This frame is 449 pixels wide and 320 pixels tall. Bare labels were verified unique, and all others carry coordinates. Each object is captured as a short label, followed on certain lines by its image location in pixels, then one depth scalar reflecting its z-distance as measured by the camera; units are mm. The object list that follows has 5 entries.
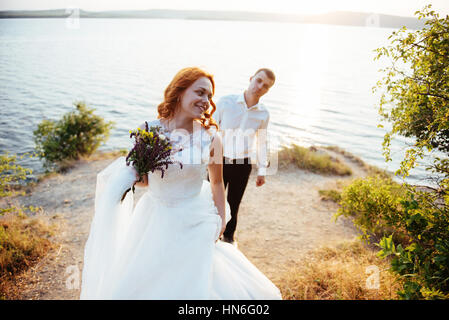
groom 4090
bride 2027
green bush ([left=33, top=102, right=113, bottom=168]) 9094
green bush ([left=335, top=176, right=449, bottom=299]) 2195
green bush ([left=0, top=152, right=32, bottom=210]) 4695
